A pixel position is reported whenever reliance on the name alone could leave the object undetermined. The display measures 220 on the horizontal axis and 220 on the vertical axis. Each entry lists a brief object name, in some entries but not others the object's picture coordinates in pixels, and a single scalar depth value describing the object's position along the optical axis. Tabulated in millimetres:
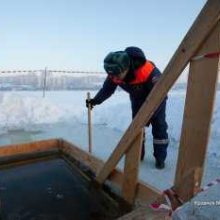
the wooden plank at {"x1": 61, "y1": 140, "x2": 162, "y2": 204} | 1951
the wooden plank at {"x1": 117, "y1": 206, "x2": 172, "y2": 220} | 1301
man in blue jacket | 2393
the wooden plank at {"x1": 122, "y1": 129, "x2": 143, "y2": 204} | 1882
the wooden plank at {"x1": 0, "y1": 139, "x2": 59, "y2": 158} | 3167
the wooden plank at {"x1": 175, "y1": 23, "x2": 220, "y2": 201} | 1158
